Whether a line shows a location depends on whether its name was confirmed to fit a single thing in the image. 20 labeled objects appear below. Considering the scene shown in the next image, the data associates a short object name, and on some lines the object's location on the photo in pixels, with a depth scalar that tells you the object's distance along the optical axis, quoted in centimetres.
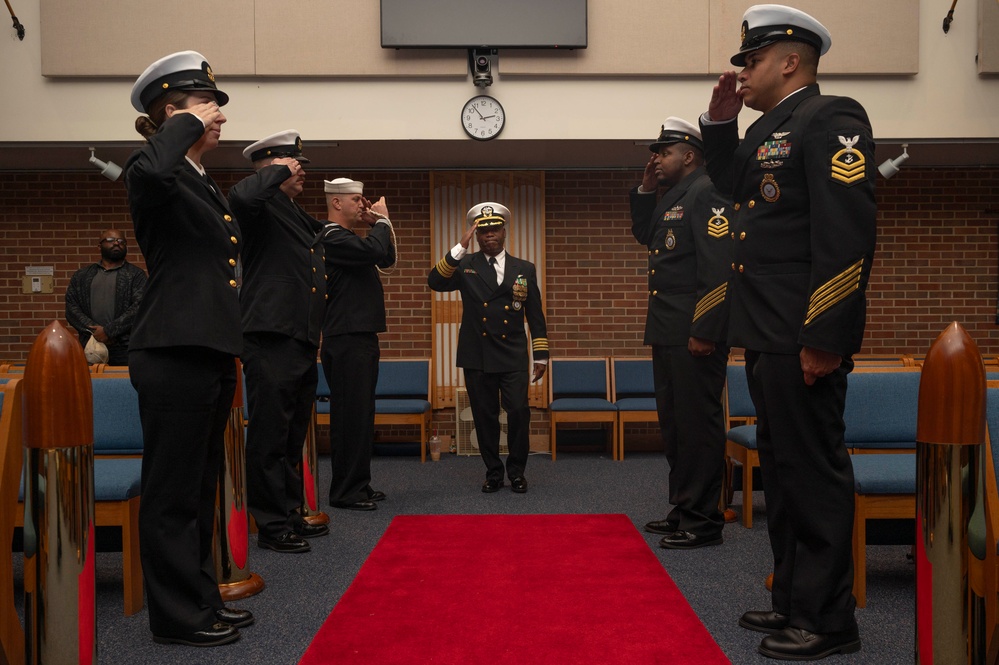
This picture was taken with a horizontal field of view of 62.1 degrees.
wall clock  610
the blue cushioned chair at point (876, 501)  284
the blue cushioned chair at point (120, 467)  284
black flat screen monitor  602
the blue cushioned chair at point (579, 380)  708
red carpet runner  244
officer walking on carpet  514
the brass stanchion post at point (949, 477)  162
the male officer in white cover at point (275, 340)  366
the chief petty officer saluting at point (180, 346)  242
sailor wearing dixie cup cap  448
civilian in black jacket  617
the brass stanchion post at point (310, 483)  415
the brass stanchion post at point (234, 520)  295
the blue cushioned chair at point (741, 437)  390
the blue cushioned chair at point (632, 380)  701
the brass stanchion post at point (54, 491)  171
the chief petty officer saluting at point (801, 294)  222
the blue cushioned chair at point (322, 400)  664
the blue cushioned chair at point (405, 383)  695
